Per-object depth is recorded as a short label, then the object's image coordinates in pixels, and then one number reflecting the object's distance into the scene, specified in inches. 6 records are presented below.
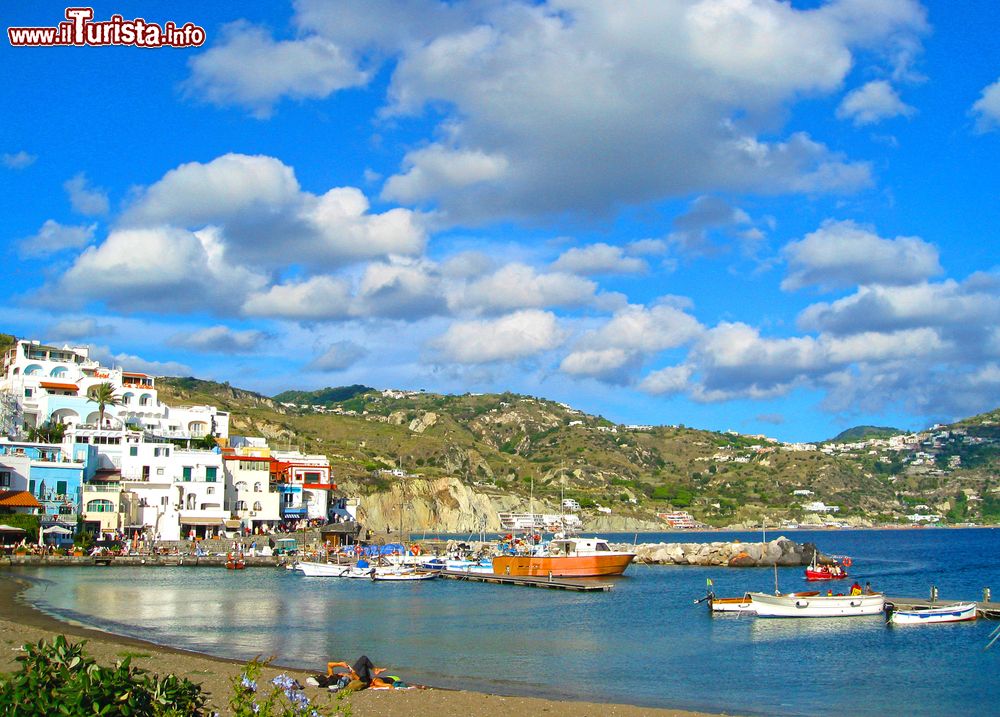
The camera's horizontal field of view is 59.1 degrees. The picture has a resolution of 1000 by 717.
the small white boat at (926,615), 1612.9
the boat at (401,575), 2610.7
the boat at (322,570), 2647.6
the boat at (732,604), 1760.6
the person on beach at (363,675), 909.8
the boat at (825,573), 2723.9
